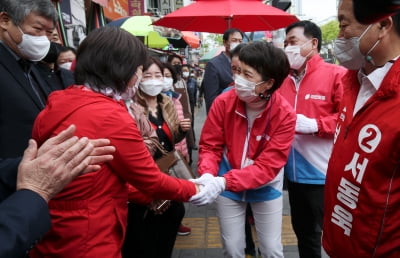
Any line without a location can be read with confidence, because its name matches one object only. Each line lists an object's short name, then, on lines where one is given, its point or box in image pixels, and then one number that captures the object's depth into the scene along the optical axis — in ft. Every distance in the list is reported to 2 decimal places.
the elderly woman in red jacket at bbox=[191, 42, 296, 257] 7.87
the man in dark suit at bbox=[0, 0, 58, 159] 7.16
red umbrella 14.85
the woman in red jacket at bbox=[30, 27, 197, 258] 5.22
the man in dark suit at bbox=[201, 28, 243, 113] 14.52
